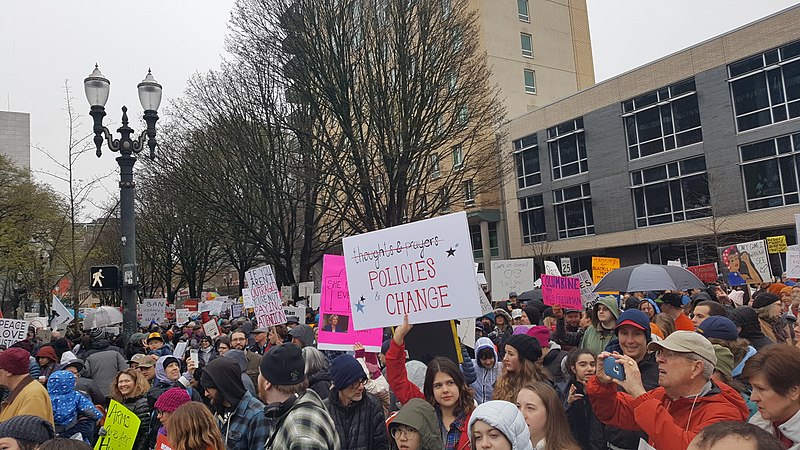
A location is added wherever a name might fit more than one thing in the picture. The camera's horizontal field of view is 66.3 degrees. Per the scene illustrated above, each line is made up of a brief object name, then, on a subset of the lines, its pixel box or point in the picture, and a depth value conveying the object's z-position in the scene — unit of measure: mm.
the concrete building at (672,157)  29250
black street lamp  10883
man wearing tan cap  3252
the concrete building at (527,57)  44531
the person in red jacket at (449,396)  4422
